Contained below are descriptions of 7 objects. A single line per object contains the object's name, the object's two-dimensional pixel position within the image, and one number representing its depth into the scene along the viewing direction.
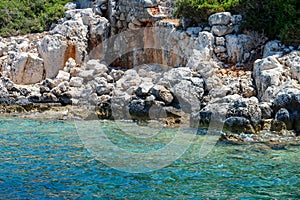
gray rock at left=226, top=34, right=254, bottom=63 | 19.89
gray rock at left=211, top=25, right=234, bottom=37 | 20.22
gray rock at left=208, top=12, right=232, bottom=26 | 20.28
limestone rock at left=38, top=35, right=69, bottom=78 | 24.50
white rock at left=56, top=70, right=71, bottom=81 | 23.25
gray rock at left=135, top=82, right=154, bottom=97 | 18.31
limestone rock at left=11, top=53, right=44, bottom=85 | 24.20
